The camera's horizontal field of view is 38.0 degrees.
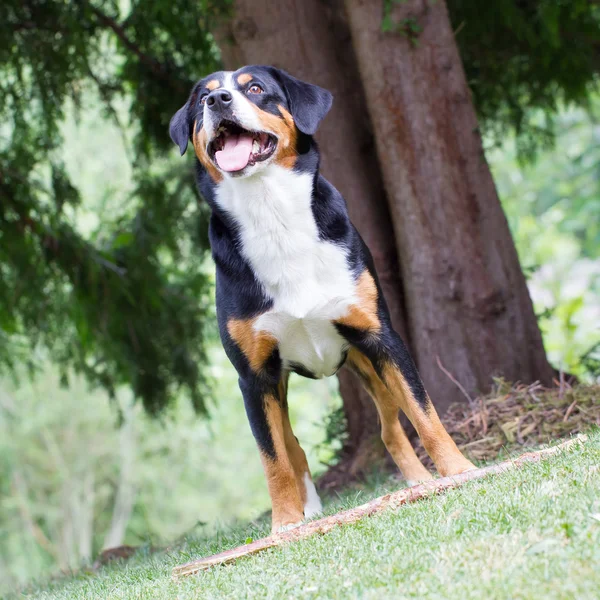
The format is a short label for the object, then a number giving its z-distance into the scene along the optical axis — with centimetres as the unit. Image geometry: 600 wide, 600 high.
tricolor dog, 420
